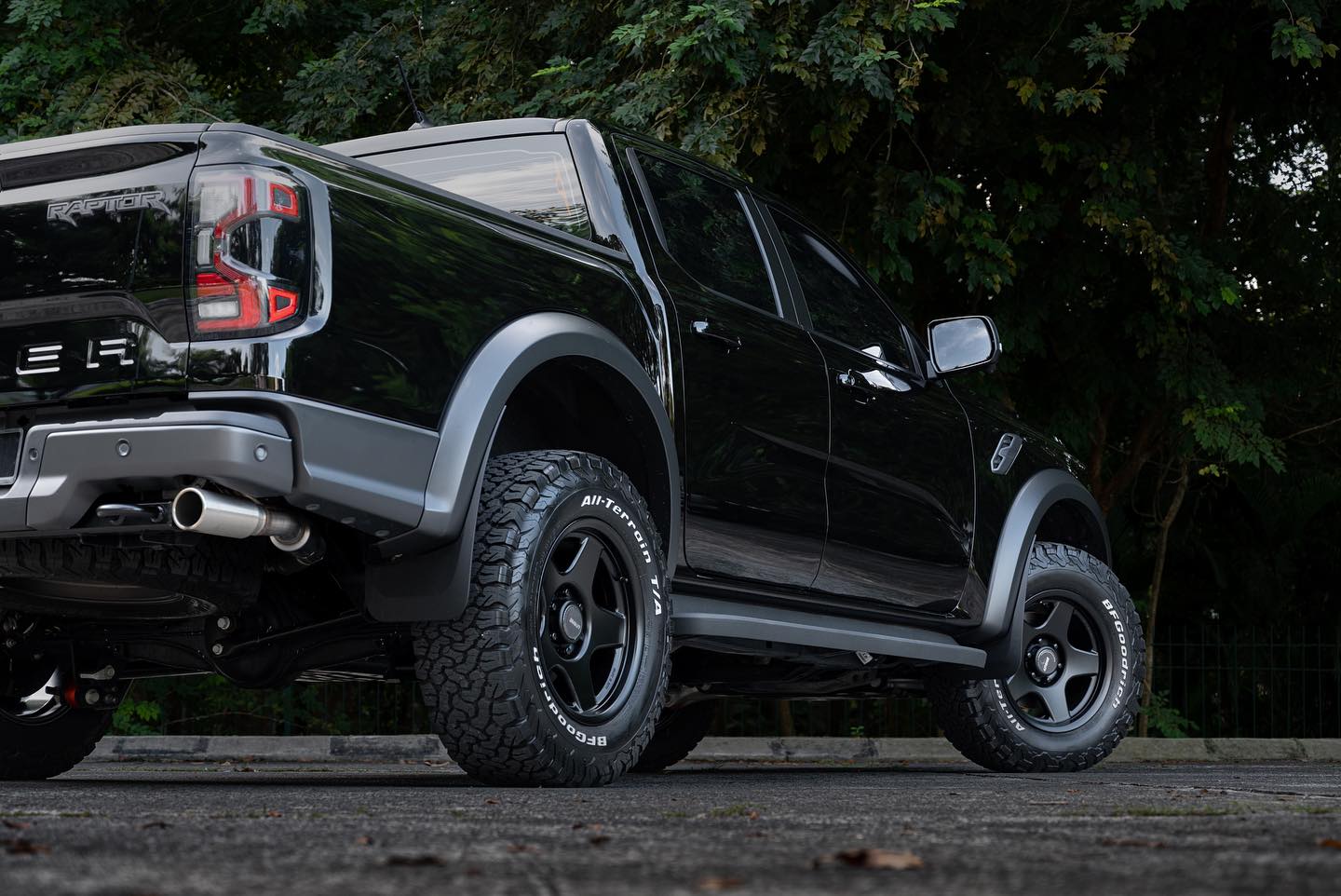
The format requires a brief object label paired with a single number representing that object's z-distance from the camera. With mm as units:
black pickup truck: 3900
